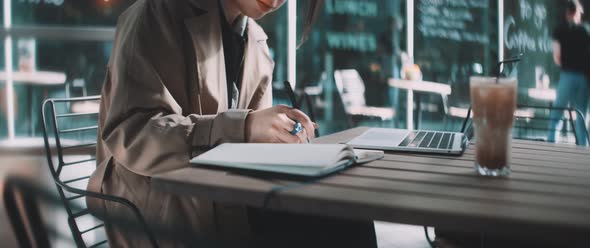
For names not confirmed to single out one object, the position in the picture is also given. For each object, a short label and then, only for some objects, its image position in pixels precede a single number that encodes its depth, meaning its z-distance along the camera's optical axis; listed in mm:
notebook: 860
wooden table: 642
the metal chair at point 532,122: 4762
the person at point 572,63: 4301
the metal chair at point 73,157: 990
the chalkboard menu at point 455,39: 5441
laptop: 1173
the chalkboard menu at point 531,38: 5492
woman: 1040
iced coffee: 899
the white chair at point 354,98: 5270
